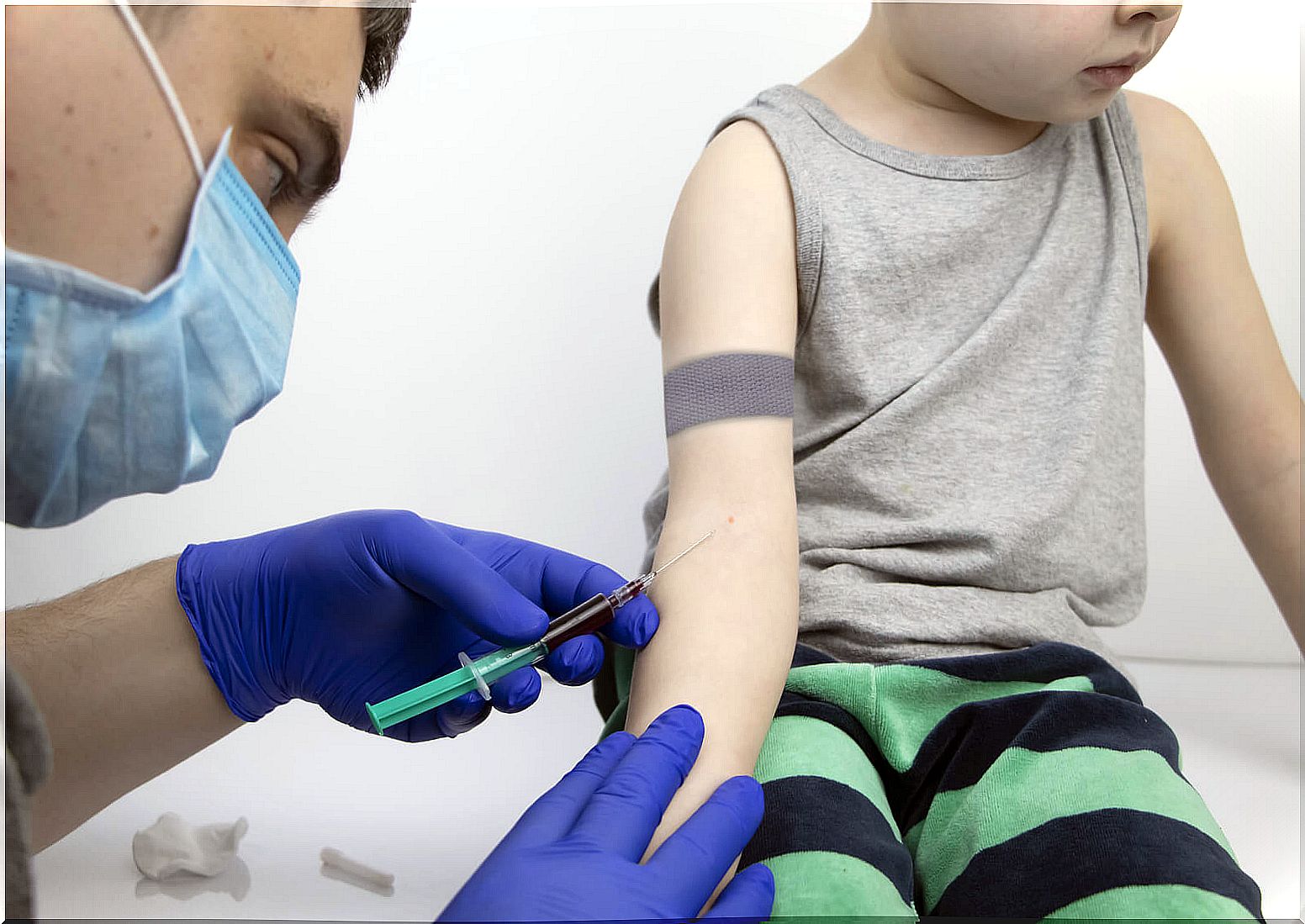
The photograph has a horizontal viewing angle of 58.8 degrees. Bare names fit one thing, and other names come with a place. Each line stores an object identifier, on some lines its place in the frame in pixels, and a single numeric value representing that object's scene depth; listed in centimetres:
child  93
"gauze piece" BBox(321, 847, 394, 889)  120
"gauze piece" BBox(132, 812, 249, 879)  122
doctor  83
